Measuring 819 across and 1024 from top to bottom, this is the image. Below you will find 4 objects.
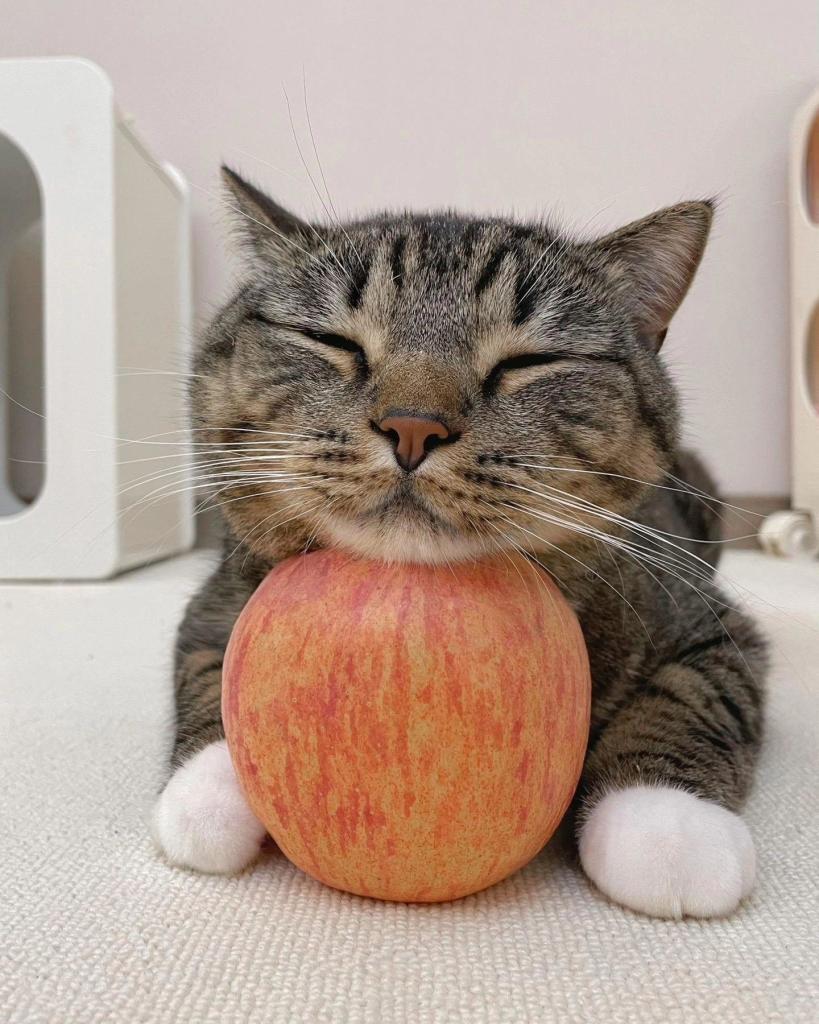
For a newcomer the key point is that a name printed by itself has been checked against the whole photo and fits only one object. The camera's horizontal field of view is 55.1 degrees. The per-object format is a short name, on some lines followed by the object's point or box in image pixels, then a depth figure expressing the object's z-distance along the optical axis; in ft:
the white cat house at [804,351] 2.71
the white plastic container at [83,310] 2.29
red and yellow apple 0.56
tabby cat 0.61
